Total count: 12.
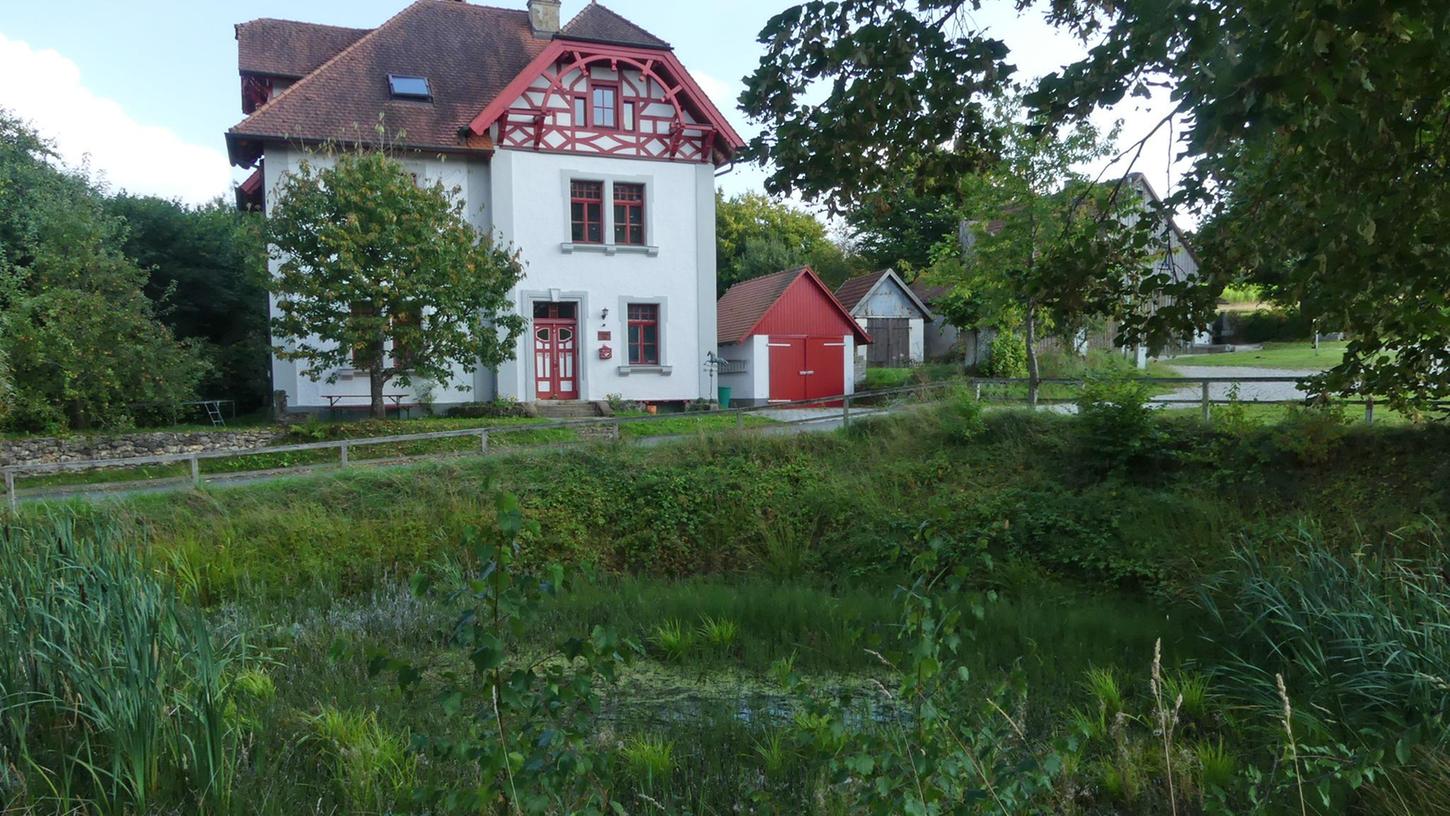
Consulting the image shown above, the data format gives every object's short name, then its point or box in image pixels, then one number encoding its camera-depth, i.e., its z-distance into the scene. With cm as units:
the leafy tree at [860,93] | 479
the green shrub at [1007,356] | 2567
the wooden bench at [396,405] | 1975
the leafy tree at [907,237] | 3991
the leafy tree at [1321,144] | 317
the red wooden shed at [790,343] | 2470
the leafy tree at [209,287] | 2333
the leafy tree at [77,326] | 1680
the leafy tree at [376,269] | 1641
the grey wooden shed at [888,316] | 3167
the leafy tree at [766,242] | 3994
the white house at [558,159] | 2055
